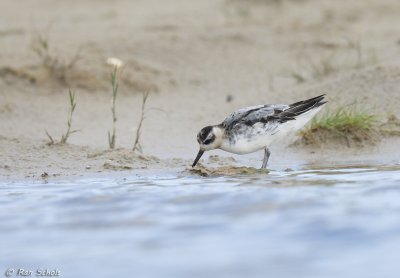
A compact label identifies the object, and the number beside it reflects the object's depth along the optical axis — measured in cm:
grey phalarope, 1845
